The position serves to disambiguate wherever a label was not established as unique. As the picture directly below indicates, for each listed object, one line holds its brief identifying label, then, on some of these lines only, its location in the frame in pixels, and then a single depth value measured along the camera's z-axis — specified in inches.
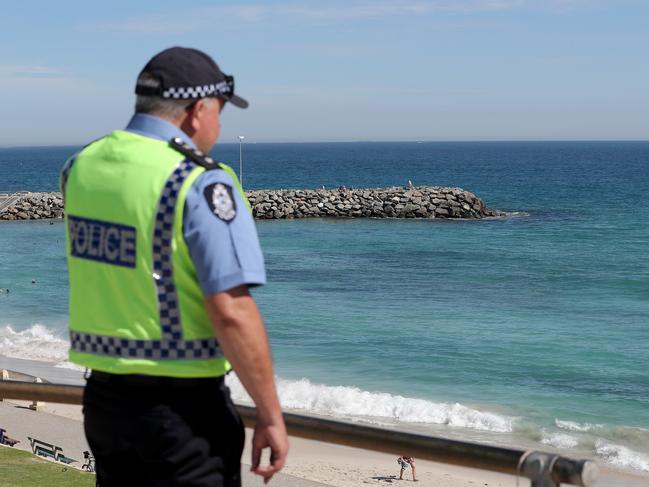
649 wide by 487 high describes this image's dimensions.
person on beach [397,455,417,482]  638.5
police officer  86.1
